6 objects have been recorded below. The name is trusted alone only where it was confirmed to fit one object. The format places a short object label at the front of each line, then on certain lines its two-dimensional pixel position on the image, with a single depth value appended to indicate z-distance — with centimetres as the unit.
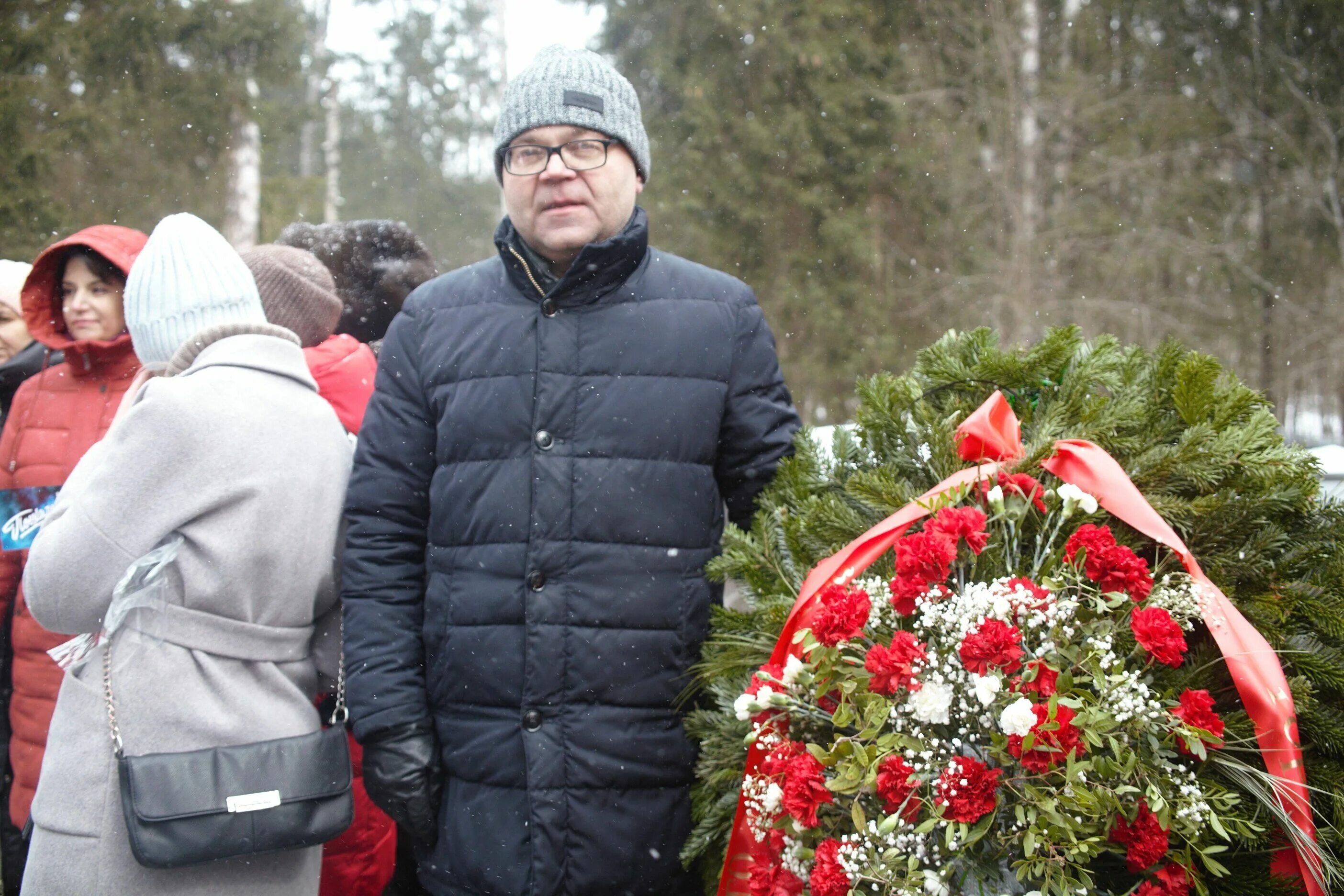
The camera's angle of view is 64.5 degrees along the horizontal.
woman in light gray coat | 207
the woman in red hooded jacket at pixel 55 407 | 307
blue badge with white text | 303
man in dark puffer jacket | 217
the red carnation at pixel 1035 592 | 165
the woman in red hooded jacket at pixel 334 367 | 285
